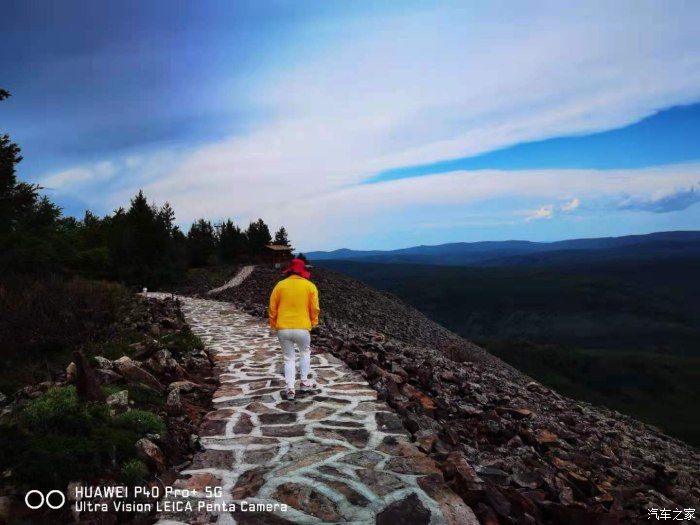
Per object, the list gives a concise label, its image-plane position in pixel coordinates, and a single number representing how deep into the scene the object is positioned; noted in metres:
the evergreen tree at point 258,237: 58.22
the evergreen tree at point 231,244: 56.28
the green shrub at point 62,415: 4.38
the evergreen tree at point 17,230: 20.33
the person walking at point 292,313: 6.57
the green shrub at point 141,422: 4.70
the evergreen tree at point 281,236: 65.58
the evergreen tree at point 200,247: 52.47
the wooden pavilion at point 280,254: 47.72
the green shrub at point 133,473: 3.88
